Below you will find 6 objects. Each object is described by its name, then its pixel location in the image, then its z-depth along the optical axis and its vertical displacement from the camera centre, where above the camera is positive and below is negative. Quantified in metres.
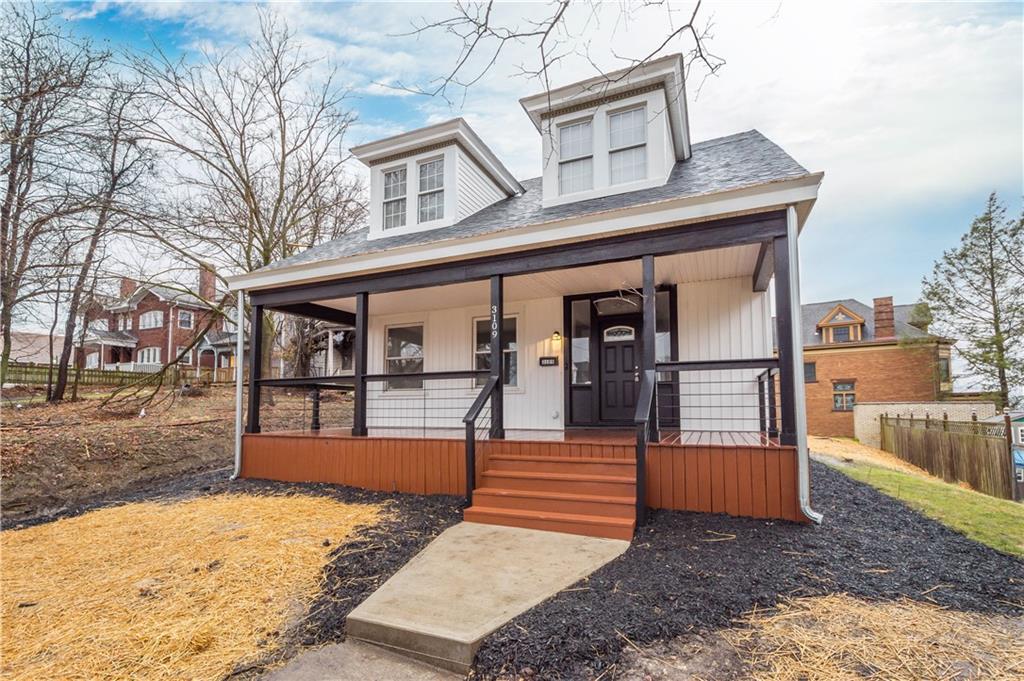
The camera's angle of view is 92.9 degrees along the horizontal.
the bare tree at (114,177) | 9.41 +4.19
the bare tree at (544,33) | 3.00 +2.20
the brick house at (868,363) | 20.55 +0.68
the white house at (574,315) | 4.78 +1.03
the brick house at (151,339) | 27.75 +2.45
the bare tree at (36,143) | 6.17 +3.35
